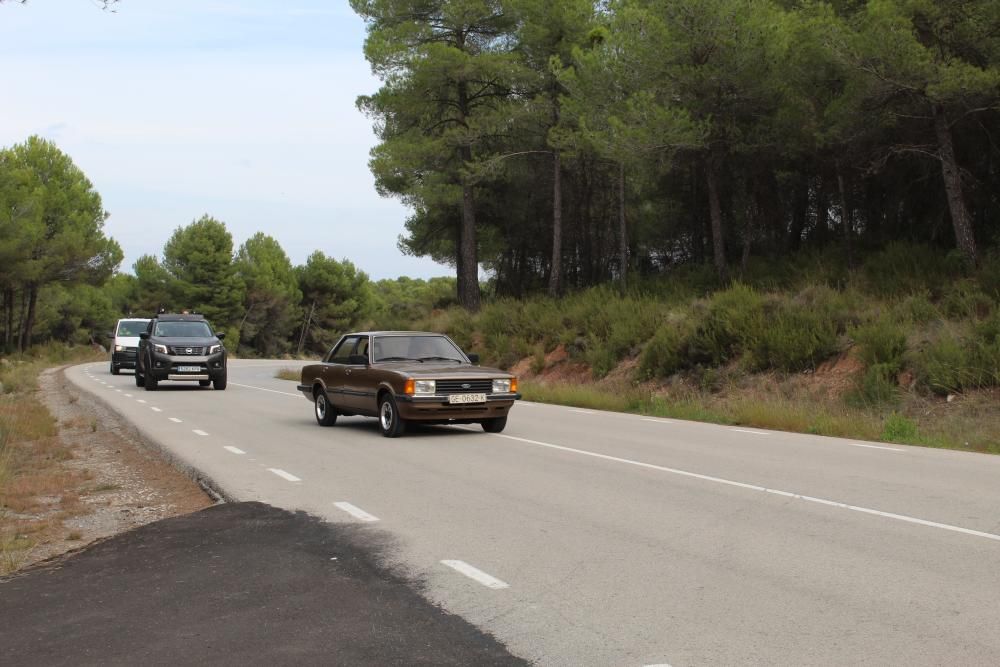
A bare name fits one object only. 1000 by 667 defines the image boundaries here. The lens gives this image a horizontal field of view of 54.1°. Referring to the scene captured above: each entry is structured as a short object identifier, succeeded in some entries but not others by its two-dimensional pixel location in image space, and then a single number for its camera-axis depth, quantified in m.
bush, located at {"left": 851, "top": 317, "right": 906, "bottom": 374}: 19.25
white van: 37.09
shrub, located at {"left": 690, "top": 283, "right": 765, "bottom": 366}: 23.19
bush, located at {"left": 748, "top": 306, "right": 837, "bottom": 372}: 21.16
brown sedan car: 14.01
